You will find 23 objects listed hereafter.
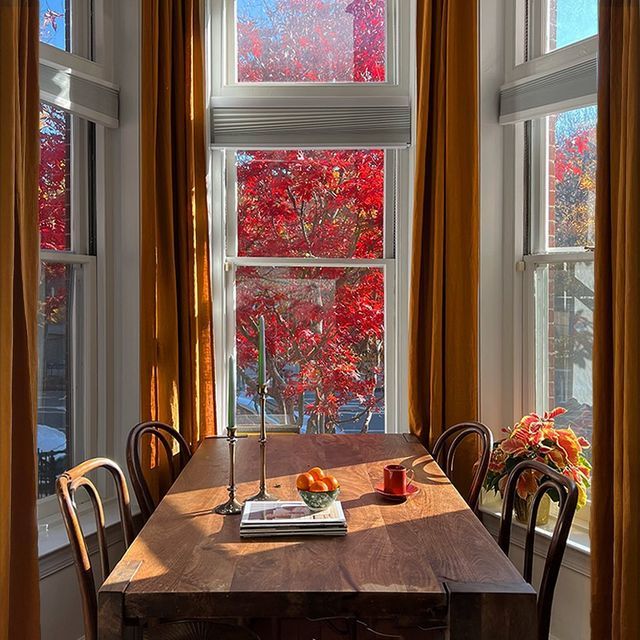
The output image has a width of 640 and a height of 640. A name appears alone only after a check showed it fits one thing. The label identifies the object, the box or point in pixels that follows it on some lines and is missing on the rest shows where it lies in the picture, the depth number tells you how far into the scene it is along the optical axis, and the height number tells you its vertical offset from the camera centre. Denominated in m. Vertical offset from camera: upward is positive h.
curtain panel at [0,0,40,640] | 1.92 -0.02
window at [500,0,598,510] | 2.60 +0.43
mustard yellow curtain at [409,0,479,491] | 2.76 +0.44
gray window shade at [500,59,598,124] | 2.45 +0.81
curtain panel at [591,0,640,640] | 1.96 -0.09
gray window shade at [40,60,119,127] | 2.51 +0.83
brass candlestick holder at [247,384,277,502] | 1.94 -0.46
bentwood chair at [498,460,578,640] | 1.71 -0.57
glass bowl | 1.81 -0.50
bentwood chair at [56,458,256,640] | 1.70 -0.69
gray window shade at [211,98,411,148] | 3.02 +0.80
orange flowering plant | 2.45 -0.53
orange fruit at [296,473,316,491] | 1.82 -0.46
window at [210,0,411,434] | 3.11 +0.36
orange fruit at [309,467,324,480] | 1.86 -0.45
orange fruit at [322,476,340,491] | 1.83 -0.47
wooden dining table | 1.38 -0.57
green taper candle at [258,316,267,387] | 1.79 -0.13
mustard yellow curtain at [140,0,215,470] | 2.76 +0.33
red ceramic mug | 2.00 -0.51
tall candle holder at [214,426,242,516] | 1.88 -0.54
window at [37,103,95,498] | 2.64 +0.08
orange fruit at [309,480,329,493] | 1.81 -0.47
